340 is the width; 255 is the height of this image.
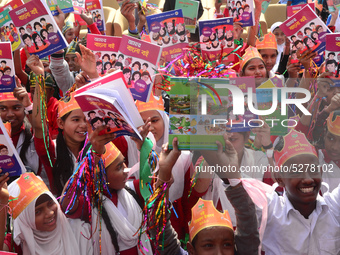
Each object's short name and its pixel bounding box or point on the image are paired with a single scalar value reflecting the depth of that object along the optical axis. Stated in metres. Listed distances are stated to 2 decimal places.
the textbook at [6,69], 3.42
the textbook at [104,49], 3.85
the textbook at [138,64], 3.43
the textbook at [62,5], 4.89
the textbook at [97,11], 5.17
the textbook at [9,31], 4.07
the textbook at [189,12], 4.84
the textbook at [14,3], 3.88
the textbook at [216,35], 3.97
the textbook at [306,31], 3.84
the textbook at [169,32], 4.19
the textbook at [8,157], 2.66
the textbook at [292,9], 4.82
